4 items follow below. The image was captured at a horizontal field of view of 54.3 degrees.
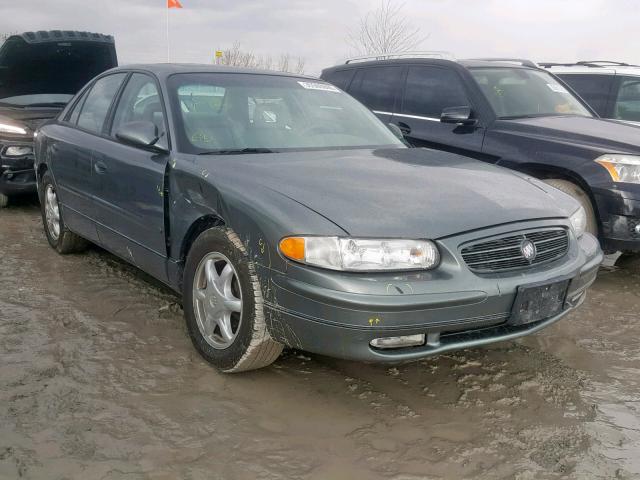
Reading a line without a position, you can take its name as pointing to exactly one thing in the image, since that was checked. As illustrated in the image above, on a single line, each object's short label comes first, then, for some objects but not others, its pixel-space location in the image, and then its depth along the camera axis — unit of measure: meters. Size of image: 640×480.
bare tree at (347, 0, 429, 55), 22.08
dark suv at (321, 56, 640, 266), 4.39
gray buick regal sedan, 2.50
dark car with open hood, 6.30
